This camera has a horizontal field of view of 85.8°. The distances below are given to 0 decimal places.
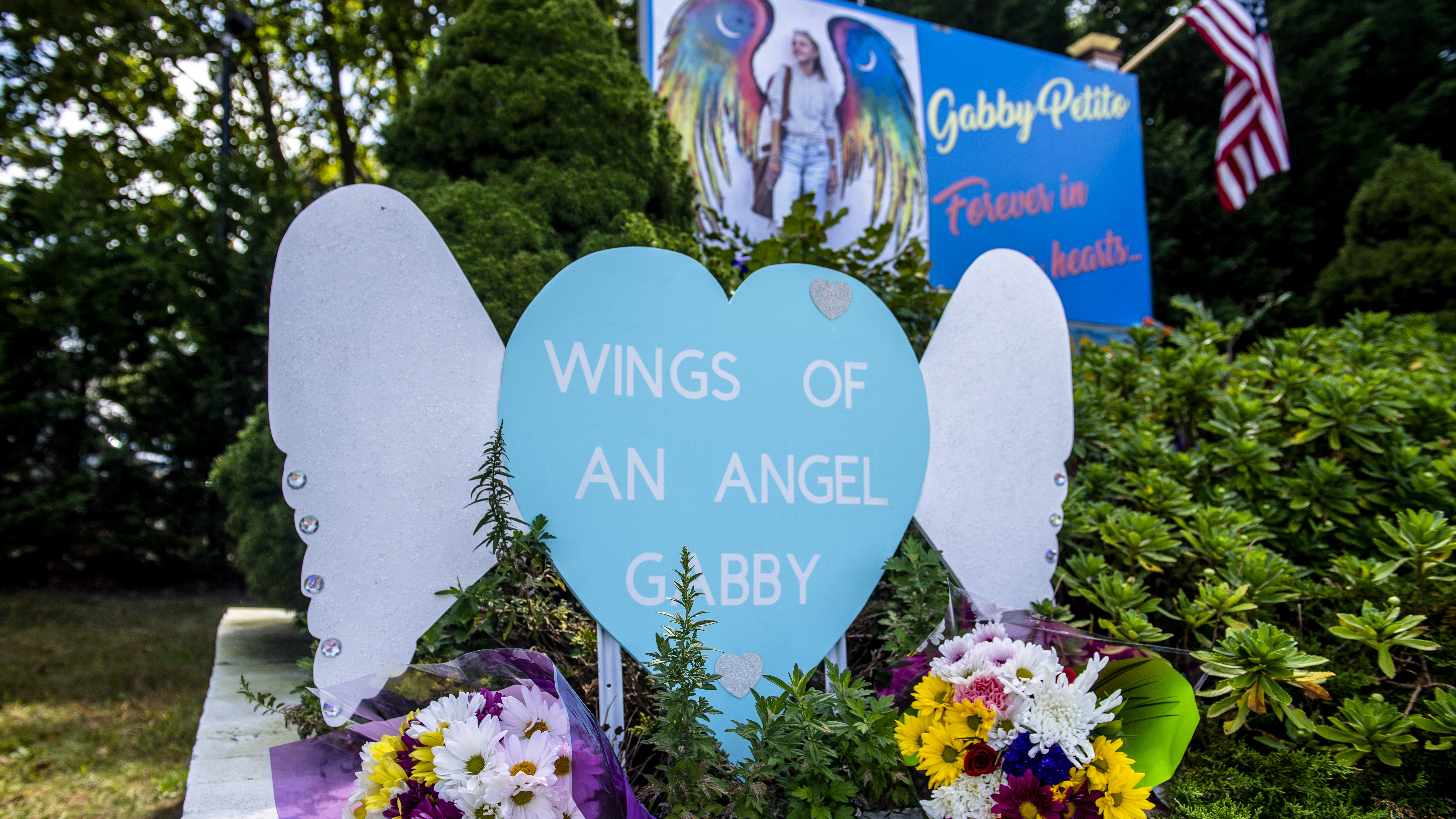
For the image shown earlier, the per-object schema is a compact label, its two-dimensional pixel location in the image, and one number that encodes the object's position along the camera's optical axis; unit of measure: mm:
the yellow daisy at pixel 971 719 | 1535
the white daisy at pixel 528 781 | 1333
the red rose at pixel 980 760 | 1503
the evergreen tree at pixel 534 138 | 2885
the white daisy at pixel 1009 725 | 1519
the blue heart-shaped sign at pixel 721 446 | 1818
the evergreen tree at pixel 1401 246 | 6082
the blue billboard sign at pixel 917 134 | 5250
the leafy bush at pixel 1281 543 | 1813
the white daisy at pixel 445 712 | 1429
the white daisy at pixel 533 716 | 1465
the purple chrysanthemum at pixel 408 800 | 1394
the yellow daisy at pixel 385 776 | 1430
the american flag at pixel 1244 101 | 6219
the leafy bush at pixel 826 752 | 1538
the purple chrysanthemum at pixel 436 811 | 1351
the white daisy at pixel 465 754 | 1351
